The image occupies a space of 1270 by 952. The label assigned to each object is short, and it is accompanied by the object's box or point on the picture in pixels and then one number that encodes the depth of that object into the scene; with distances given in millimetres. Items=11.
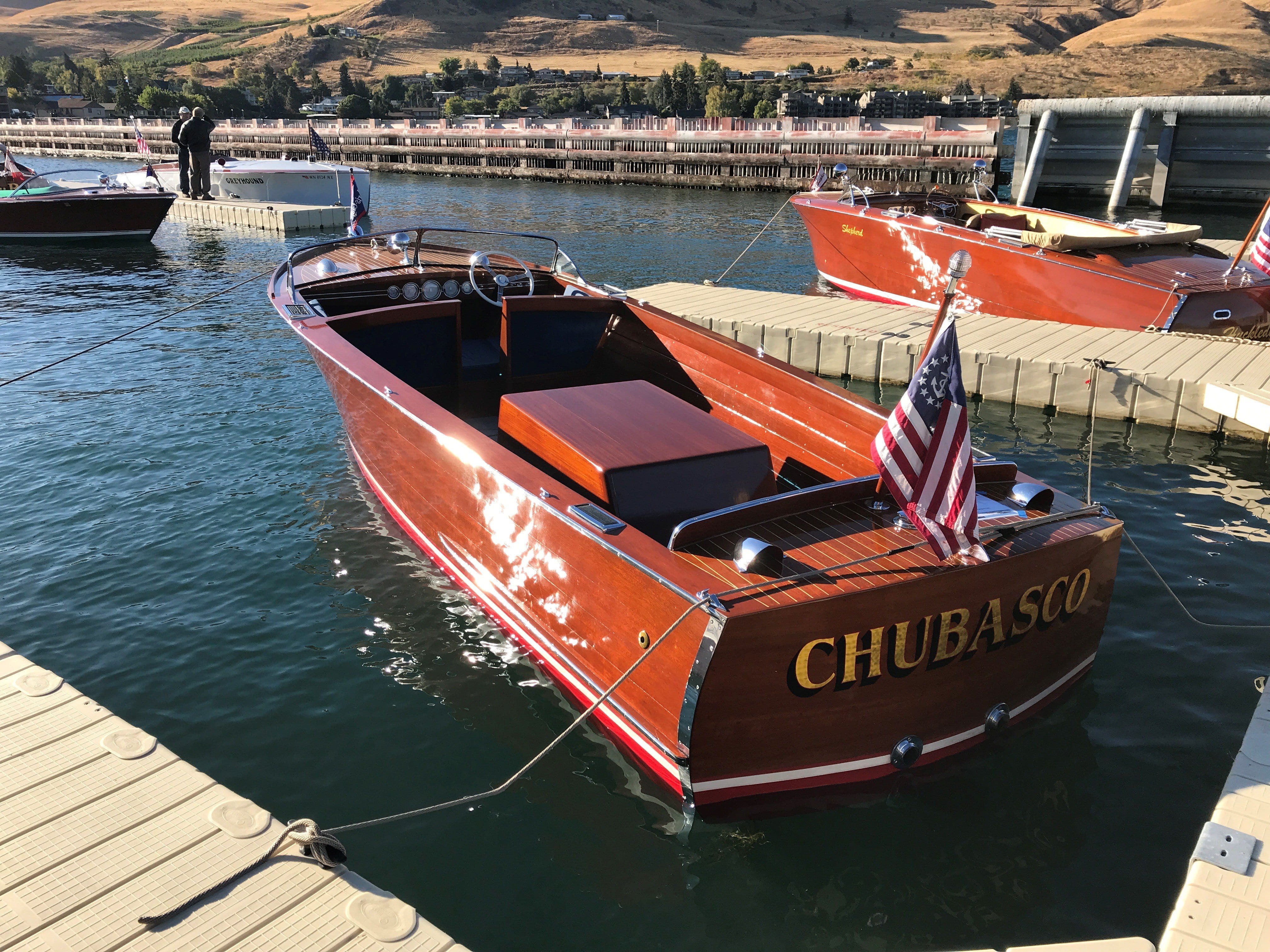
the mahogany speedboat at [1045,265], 12328
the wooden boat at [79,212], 22484
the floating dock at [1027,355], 10383
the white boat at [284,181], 29375
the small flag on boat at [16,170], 24594
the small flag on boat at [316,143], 28234
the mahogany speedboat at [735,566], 4211
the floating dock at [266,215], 25500
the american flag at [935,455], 4082
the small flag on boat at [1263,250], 9625
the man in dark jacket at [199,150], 26266
